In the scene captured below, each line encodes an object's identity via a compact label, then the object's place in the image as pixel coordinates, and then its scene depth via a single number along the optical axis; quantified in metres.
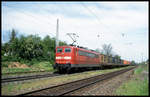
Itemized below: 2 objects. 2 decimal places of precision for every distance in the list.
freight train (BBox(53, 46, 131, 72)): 20.91
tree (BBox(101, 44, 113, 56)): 89.69
